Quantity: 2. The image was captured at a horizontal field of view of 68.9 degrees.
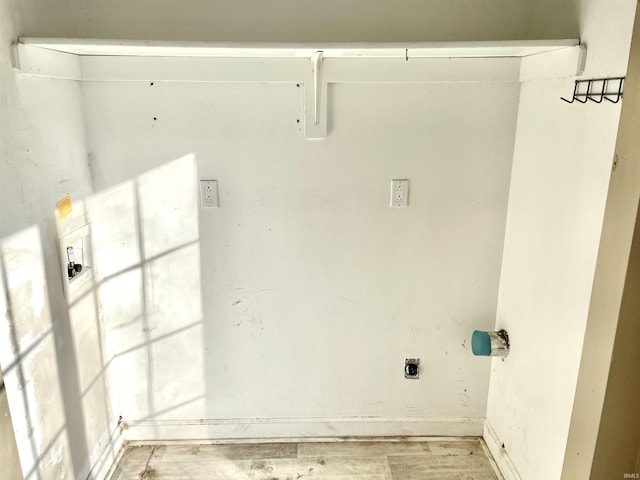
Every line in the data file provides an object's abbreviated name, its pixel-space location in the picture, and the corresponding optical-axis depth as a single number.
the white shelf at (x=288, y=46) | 1.44
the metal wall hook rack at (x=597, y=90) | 1.27
